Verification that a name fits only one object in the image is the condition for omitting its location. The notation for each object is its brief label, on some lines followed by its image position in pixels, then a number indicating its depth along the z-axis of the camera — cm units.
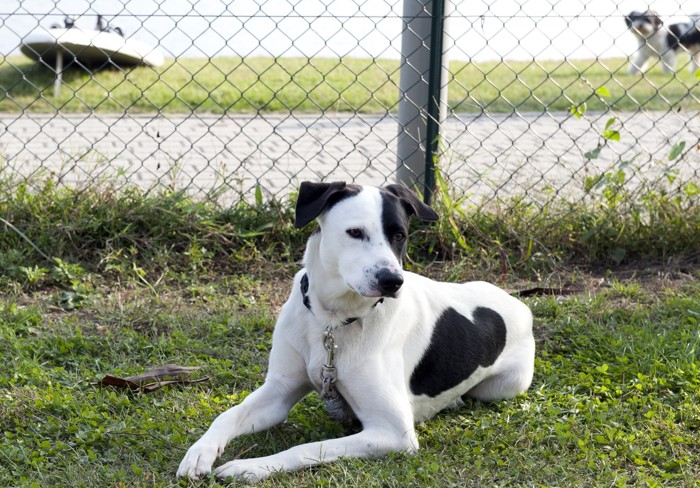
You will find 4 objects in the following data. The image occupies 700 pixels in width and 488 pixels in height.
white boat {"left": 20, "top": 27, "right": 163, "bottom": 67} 859
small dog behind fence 1278
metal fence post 494
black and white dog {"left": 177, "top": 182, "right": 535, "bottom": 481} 288
